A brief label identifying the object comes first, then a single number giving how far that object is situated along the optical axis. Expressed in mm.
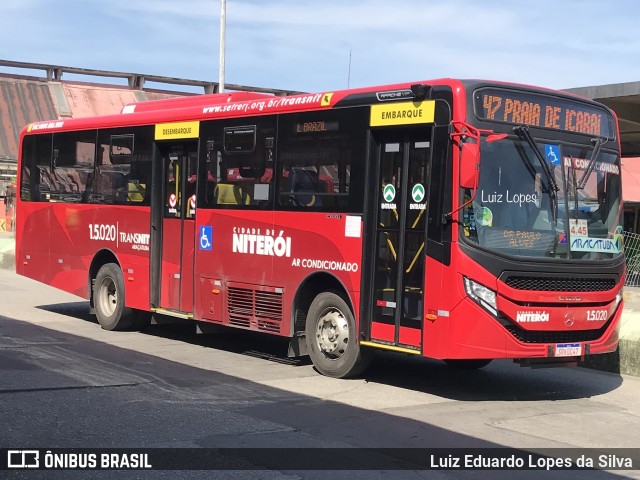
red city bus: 8820
